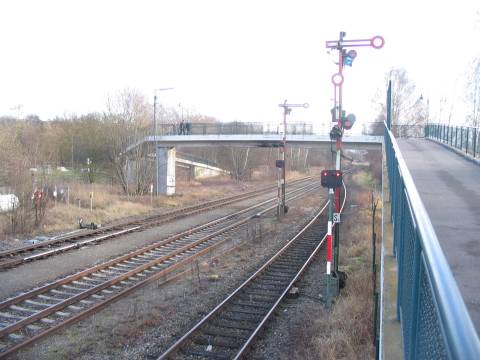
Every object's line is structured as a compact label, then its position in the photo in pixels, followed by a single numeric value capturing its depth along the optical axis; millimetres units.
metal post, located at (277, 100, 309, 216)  24969
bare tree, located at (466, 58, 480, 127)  29245
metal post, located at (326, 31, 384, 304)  12469
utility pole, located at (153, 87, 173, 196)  28178
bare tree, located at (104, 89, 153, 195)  33188
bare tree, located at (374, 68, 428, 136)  46281
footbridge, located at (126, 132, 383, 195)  29984
